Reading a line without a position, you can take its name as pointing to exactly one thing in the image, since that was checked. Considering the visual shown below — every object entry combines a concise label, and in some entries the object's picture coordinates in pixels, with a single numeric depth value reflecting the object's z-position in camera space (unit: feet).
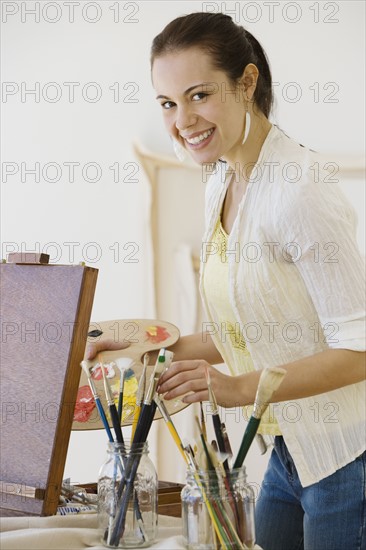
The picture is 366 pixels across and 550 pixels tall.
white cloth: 8.79
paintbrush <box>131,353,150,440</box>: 9.16
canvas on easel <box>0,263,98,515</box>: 9.39
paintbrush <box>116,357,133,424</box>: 9.17
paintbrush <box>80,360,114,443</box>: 9.03
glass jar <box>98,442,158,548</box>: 8.87
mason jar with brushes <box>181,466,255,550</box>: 8.55
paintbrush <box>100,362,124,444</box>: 8.97
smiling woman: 9.67
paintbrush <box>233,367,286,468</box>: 8.59
